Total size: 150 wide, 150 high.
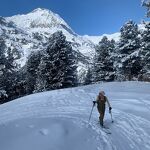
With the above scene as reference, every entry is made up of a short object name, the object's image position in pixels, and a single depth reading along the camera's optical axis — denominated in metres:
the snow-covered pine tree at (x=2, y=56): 19.50
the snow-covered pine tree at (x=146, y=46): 15.73
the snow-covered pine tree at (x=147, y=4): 13.33
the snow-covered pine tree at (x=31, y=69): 25.81
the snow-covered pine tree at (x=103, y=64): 22.49
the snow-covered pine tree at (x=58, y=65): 19.04
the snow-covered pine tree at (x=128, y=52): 19.78
